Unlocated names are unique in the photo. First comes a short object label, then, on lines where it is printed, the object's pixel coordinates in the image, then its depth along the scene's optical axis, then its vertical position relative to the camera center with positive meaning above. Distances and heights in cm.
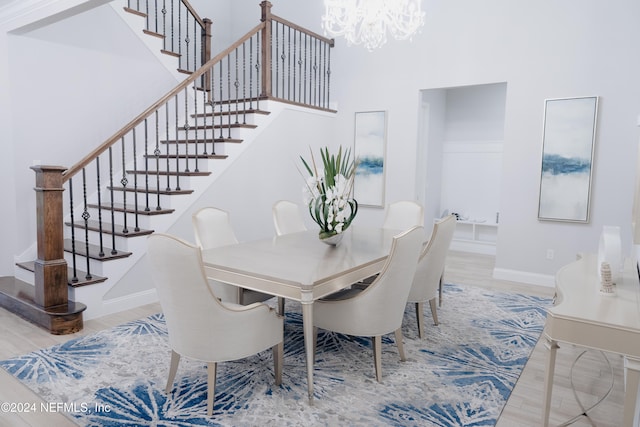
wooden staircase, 338 -33
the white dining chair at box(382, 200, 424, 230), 436 -39
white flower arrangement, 297 -15
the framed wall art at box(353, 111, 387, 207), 596 +30
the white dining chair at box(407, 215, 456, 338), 314 -65
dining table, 233 -56
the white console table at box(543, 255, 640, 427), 173 -59
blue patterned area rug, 227 -127
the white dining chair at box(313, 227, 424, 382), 249 -77
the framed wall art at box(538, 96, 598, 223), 448 +26
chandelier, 337 +129
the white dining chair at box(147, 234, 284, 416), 205 -75
